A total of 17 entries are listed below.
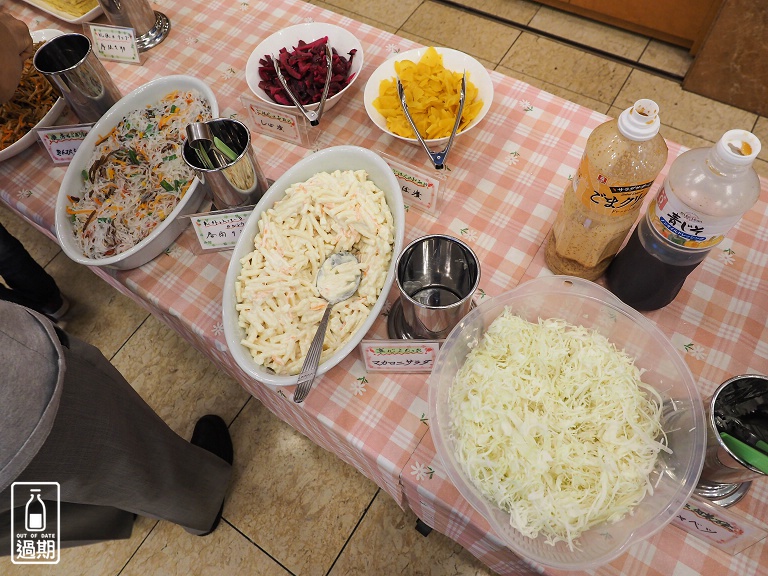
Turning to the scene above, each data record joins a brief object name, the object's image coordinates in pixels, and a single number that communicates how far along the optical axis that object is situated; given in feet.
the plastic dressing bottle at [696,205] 2.30
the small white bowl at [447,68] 4.25
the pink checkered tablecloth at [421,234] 3.16
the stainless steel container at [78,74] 4.27
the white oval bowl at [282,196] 3.12
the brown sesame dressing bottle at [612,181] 2.44
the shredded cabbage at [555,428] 2.44
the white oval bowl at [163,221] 3.84
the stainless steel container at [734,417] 2.42
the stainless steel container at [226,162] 3.57
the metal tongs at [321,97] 4.27
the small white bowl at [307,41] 4.55
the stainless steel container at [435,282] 2.93
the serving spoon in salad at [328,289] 3.06
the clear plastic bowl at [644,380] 2.41
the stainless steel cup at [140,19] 5.12
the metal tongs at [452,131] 3.92
